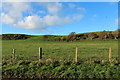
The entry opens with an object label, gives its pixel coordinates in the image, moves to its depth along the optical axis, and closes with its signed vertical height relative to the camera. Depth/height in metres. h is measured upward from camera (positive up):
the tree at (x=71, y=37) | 66.66 +1.76
